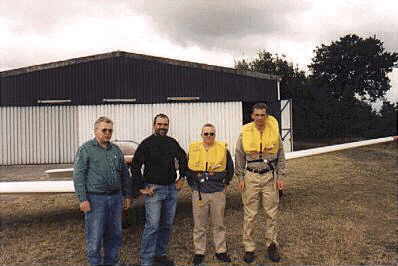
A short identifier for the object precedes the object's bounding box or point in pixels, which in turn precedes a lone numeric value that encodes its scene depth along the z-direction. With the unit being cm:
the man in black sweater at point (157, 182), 411
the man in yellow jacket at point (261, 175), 443
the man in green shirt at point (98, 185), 370
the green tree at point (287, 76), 2994
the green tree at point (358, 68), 4622
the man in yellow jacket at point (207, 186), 430
